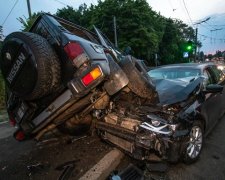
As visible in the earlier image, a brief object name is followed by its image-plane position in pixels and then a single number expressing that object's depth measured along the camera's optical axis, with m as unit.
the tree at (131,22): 28.94
